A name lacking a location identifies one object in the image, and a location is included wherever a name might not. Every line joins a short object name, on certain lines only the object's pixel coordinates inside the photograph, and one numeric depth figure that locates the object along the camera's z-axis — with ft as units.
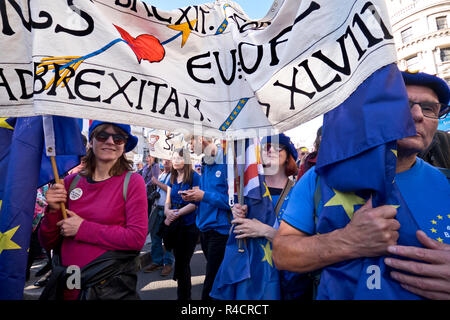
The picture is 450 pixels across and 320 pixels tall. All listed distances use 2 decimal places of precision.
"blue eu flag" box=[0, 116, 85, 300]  5.24
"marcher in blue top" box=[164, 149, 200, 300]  11.34
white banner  4.10
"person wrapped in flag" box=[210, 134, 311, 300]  6.30
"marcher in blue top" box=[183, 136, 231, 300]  10.13
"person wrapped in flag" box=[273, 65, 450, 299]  3.31
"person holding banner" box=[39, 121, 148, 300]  5.56
